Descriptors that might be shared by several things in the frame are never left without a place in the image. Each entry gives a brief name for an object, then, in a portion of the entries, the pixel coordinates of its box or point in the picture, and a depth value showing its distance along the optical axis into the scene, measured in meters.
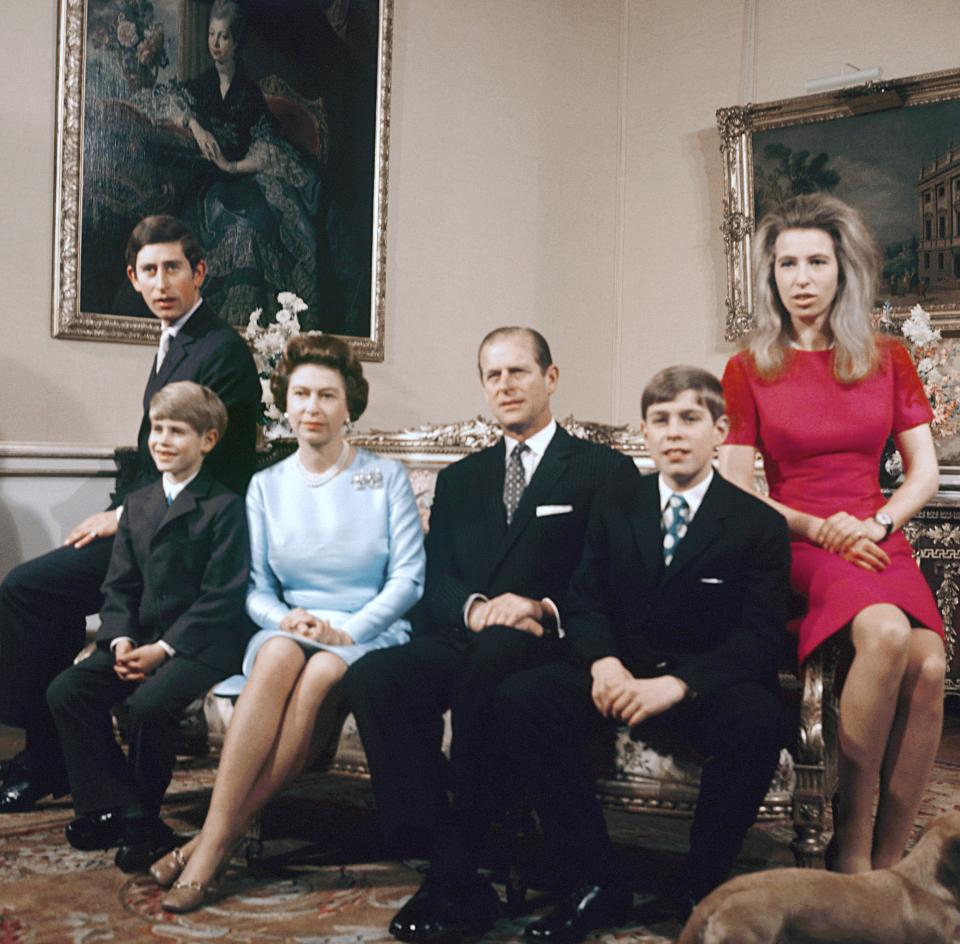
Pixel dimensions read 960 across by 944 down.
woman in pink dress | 2.88
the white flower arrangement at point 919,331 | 4.96
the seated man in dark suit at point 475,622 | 2.82
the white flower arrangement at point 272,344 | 5.05
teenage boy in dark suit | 2.66
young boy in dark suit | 3.17
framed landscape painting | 5.63
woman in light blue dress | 3.08
